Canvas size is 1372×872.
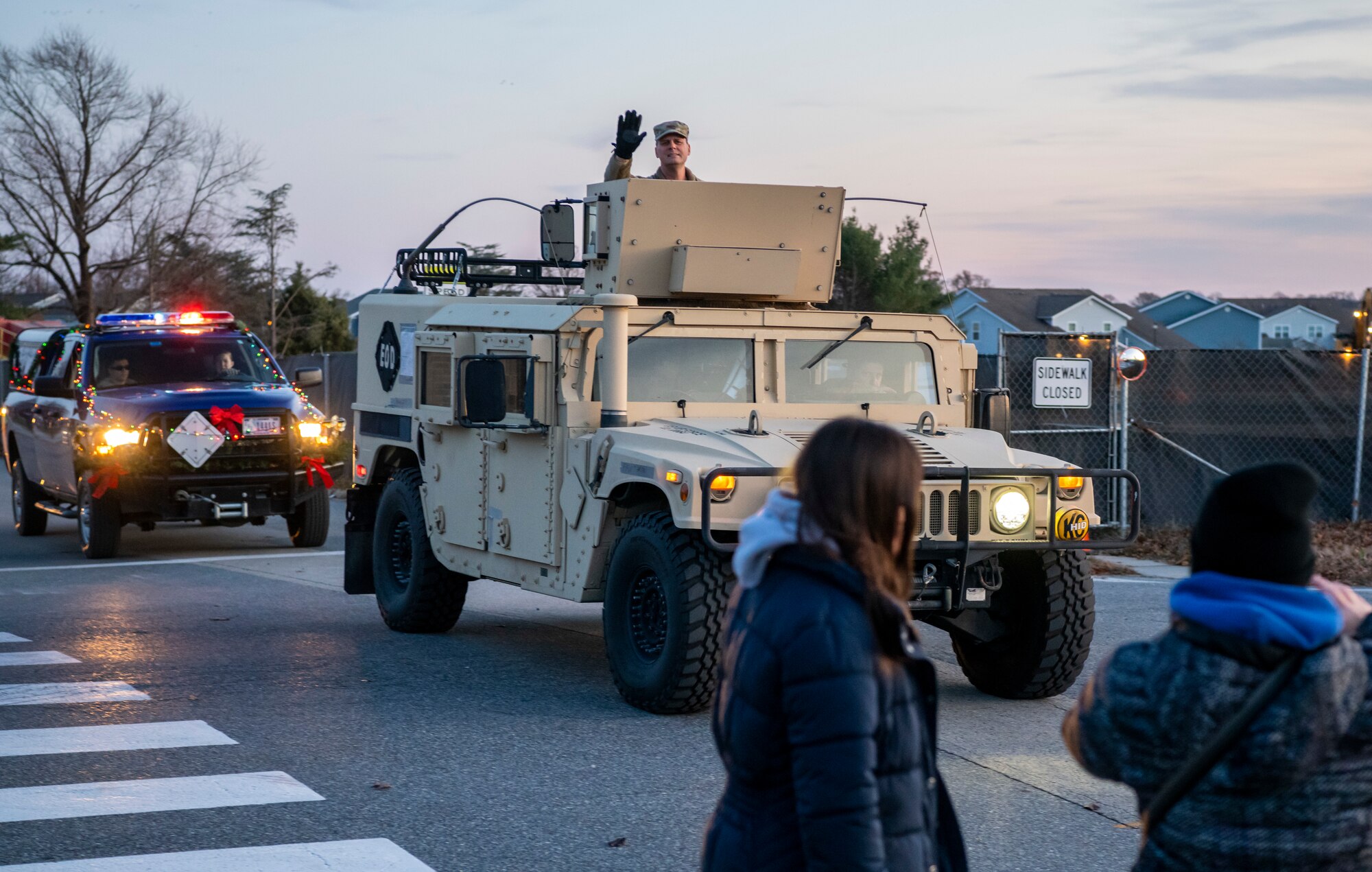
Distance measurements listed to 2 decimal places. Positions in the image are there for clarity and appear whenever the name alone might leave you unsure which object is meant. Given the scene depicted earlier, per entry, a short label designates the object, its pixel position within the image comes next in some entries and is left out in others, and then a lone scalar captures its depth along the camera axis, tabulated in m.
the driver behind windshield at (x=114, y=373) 14.60
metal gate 15.49
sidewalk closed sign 15.45
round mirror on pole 14.98
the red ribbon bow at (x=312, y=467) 14.28
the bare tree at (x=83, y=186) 50.91
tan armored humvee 7.22
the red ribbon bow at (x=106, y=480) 13.62
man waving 9.12
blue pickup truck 13.72
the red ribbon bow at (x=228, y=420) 13.84
